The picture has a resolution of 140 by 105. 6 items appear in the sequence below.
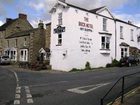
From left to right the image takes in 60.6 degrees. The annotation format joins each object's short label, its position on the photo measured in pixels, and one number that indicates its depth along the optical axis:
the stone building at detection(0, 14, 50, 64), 21.29
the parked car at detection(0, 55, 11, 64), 22.80
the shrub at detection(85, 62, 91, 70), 16.01
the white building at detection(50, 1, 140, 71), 15.54
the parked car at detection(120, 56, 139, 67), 16.82
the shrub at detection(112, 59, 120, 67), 17.84
